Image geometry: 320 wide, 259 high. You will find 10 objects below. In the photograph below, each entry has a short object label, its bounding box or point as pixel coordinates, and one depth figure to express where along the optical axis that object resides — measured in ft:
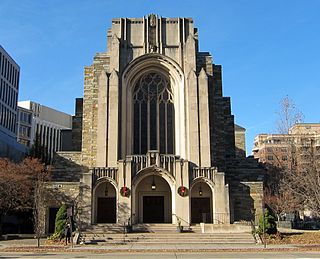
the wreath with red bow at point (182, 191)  118.11
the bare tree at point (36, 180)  97.25
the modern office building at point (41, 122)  349.82
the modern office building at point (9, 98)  203.70
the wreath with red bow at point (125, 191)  118.21
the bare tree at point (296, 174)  97.69
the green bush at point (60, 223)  98.99
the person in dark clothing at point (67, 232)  93.58
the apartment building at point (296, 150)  129.03
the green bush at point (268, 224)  99.19
